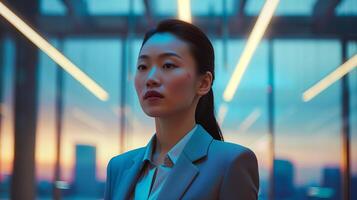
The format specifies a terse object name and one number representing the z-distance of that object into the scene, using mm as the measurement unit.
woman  1139
